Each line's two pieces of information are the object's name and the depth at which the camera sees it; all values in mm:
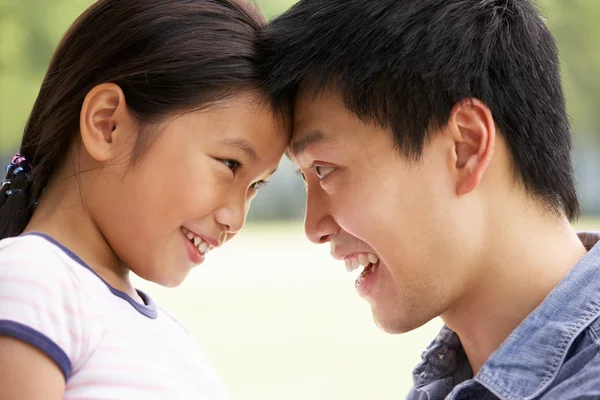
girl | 1308
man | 1296
